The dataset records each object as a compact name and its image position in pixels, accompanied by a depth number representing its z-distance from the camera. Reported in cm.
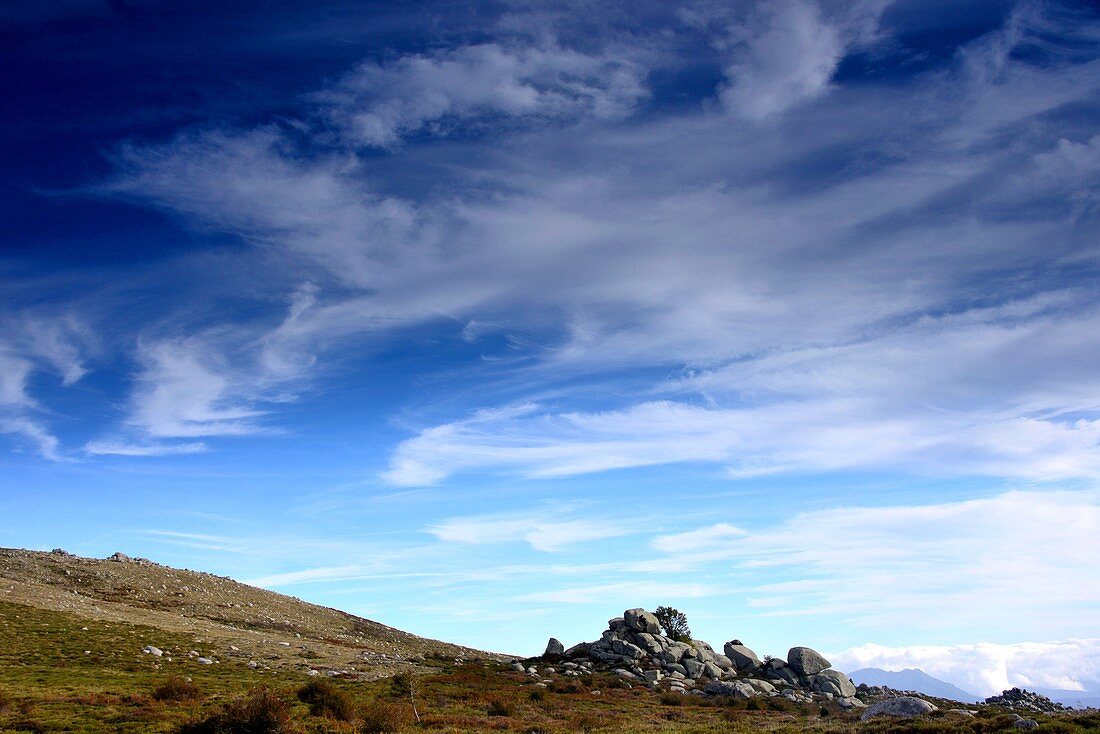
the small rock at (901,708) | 4534
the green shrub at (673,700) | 5662
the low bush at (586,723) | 4017
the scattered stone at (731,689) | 6373
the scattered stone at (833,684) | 7362
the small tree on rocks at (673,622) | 8881
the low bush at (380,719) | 3553
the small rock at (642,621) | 8419
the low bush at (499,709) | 4541
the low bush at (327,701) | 3712
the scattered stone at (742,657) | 8231
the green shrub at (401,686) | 4812
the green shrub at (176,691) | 3859
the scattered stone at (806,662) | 7719
